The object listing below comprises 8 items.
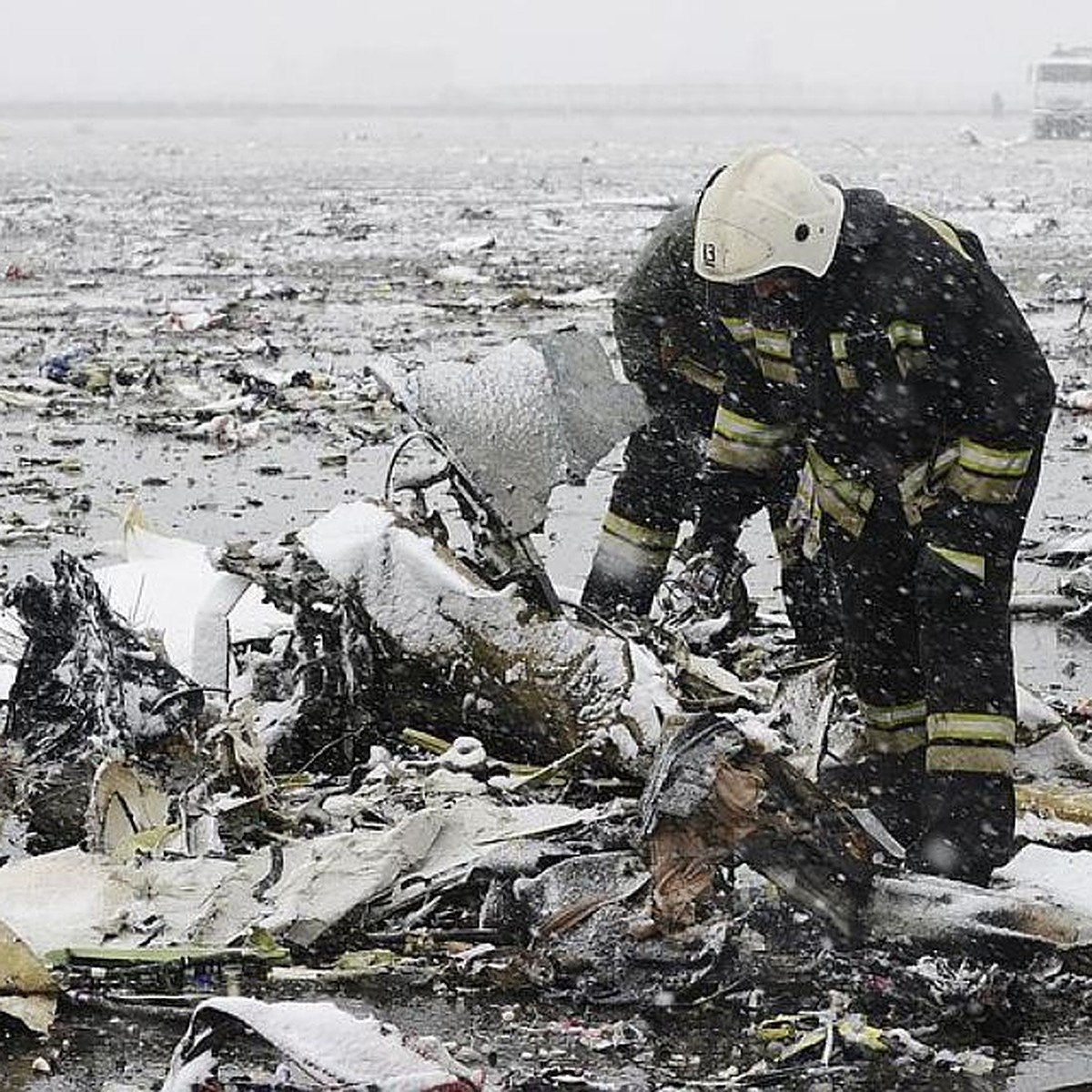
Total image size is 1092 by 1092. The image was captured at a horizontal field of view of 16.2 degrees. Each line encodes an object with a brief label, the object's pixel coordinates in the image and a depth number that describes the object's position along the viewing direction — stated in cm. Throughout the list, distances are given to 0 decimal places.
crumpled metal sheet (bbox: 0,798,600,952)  783
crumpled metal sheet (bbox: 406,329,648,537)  965
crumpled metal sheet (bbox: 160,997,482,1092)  617
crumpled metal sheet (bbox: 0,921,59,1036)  712
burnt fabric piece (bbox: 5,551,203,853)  952
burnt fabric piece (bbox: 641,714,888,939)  742
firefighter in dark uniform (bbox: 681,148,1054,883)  832
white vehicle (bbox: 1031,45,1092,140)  8338
